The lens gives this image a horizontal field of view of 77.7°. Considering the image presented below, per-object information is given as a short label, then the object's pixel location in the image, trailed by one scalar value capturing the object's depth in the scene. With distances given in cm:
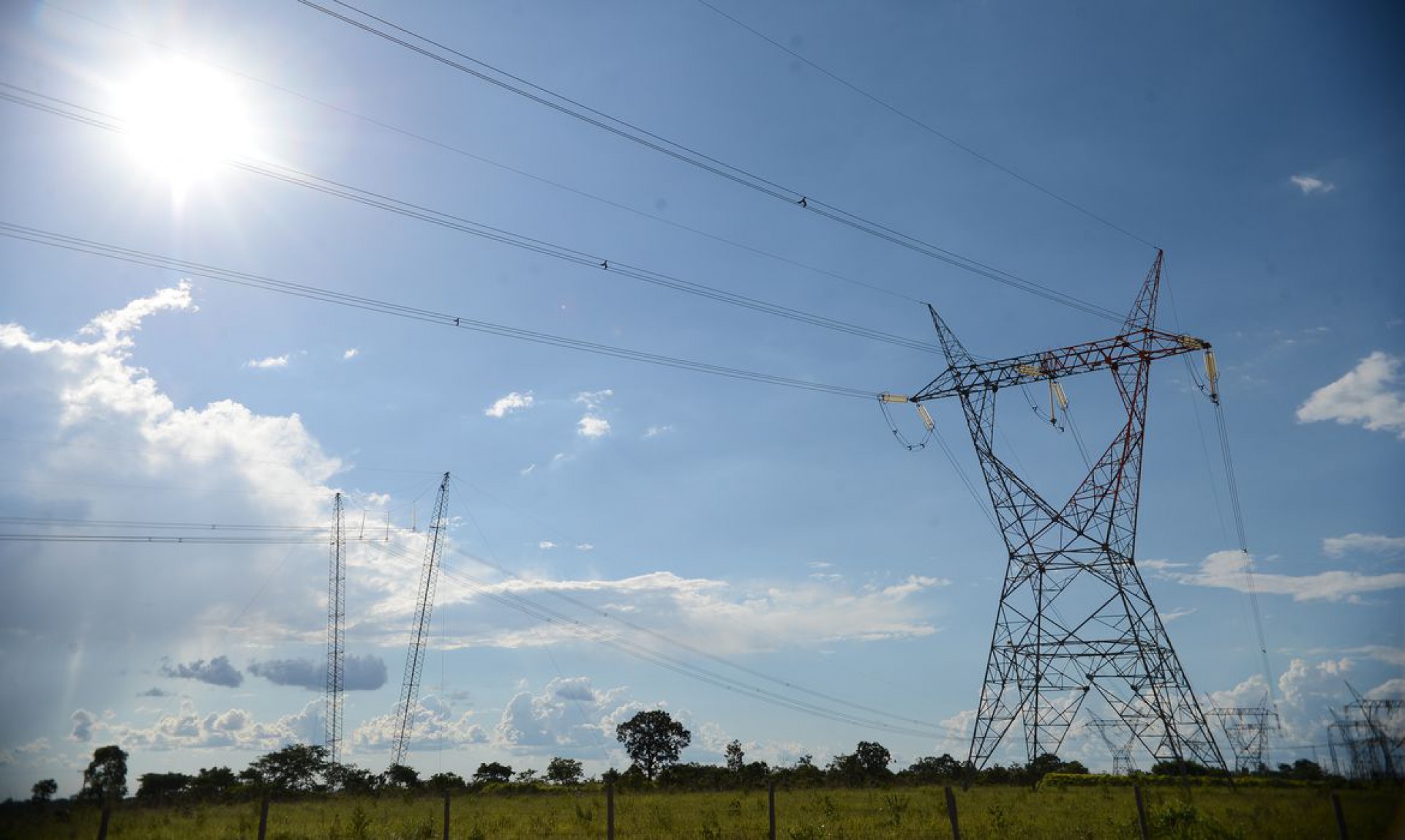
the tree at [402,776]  8388
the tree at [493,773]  7799
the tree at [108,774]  5728
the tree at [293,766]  8312
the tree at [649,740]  11194
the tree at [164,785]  5266
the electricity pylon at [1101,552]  5334
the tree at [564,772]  7362
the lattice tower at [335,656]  9006
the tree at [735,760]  8669
